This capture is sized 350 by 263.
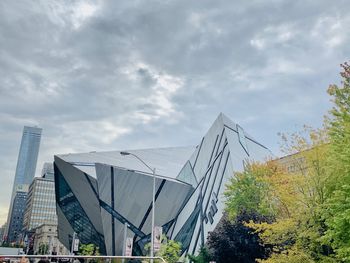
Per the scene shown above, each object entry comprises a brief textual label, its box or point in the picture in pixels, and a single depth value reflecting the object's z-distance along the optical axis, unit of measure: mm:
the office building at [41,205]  166625
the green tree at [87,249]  59047
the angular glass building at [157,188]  42625
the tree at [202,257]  34031
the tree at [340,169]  14828
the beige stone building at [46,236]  139425
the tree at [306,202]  19625
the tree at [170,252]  33406
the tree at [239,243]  29344
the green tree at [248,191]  33031
